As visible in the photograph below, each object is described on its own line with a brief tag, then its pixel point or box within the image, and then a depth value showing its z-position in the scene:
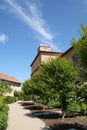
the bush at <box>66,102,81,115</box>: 8.48
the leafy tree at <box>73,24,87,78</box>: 4.41
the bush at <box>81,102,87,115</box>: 8.24
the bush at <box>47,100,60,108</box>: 12.66
